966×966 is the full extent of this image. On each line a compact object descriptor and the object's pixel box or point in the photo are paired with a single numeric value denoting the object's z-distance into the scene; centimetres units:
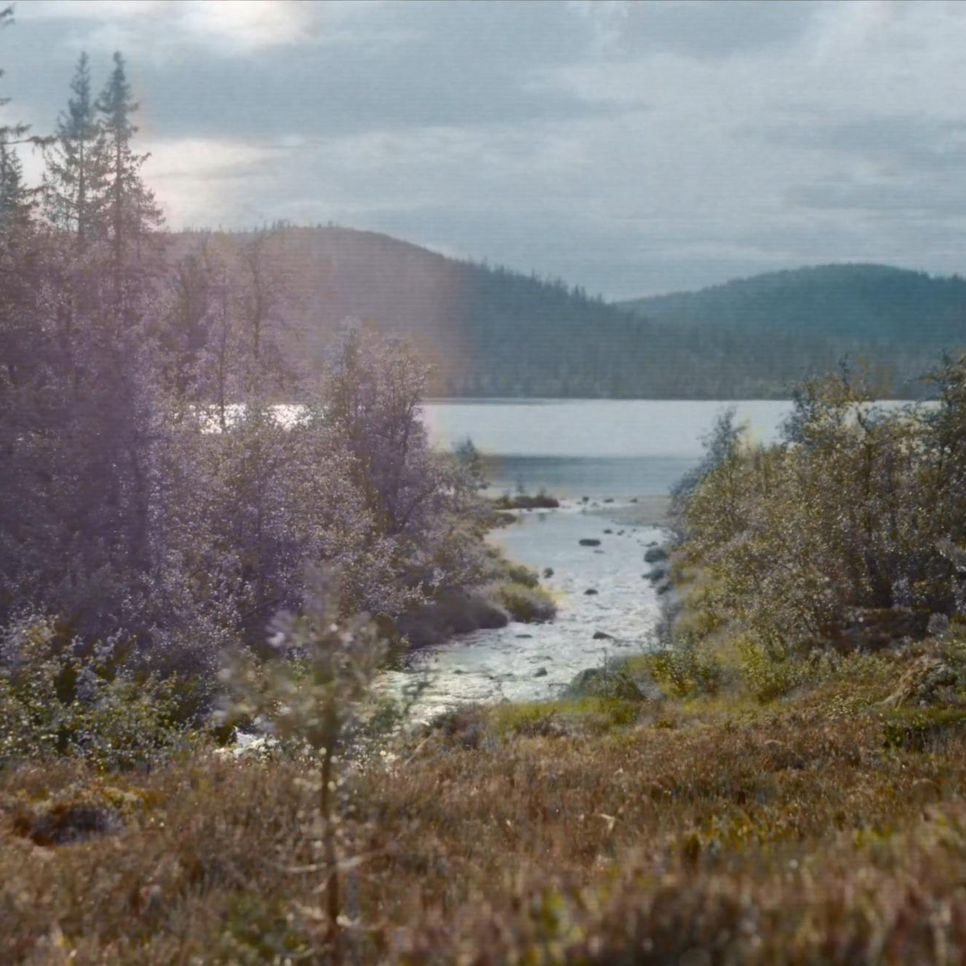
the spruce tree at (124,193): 3108
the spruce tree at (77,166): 3750
